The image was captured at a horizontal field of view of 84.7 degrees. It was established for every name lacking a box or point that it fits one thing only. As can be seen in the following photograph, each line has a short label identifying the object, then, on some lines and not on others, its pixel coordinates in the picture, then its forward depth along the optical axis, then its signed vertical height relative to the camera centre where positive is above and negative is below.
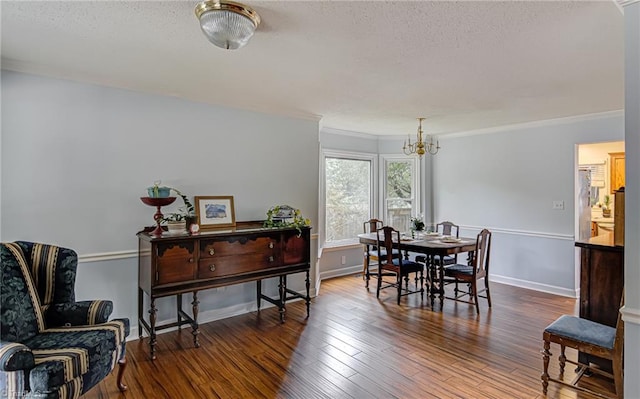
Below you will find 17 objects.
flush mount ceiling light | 1.83 +0.97
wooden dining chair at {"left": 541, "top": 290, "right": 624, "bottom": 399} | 2.19 -0.94
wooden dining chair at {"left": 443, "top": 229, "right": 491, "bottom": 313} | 4.04 -0.84
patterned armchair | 1.88 -0.85
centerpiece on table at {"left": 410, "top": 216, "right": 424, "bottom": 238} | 4.86 -0.36
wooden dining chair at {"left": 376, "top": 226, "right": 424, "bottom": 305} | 4.41 -0.82
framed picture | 3.65 -0.13
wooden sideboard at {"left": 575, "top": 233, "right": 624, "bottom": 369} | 2.57 -0.61
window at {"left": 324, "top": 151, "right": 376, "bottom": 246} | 5.78 +0.11
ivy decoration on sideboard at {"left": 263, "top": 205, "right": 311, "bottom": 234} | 3.90 -0.21
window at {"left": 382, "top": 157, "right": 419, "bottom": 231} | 6.37 +0.17
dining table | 4.14 -0.56
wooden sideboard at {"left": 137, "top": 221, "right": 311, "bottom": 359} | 3.03 -0.59
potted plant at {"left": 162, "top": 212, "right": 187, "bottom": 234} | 3.26 -0.23
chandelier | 6.10 +0.94
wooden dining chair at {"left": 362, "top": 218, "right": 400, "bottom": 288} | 5.15 -0.78
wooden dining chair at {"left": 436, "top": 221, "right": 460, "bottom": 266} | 4.86 -0.51
